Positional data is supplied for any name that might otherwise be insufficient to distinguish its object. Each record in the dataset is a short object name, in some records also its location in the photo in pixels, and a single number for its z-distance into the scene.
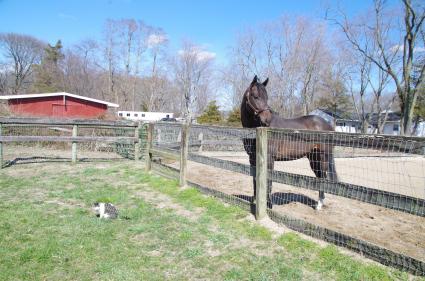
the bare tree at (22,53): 49.41
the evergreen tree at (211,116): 26.55
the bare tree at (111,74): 45.72
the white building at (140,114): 47.51
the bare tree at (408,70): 22.19
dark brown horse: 4.80
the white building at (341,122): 48.97
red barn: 26.08
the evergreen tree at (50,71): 45.72
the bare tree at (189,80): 44.56
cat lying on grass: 4.60
